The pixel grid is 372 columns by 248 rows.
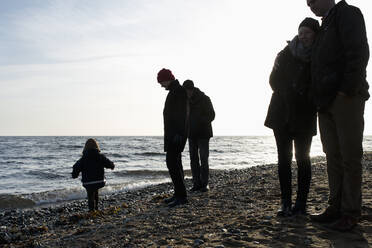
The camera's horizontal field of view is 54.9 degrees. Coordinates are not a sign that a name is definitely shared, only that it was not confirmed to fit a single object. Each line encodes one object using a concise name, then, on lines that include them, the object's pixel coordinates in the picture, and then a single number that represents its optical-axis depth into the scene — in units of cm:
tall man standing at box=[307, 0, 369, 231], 311
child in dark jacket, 693
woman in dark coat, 374
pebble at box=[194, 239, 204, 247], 334
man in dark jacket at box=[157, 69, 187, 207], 542
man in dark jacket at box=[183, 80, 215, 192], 731
